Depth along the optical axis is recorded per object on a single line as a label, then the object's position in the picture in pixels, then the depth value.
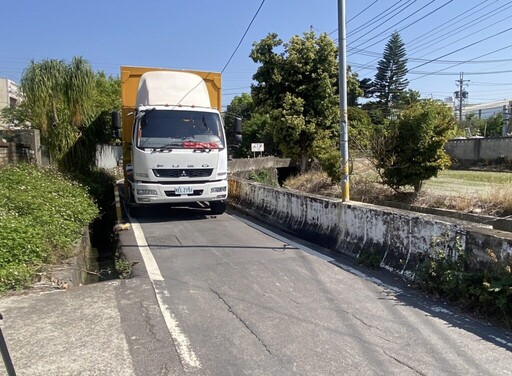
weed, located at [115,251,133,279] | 6.06
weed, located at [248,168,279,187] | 20.03
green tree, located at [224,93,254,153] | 63.62
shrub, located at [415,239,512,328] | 4.15
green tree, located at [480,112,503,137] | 53.98
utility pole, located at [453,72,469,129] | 69.88
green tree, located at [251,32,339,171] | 18.91
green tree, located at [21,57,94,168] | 13.12
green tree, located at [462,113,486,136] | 58.05
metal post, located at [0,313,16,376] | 2.40
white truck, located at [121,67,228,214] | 9.70
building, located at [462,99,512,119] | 94.27
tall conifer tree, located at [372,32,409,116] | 63.34
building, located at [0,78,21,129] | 39.81
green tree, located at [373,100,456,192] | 11.45
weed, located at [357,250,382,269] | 6.09
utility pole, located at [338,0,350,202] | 7.33
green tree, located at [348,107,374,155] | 13.27
